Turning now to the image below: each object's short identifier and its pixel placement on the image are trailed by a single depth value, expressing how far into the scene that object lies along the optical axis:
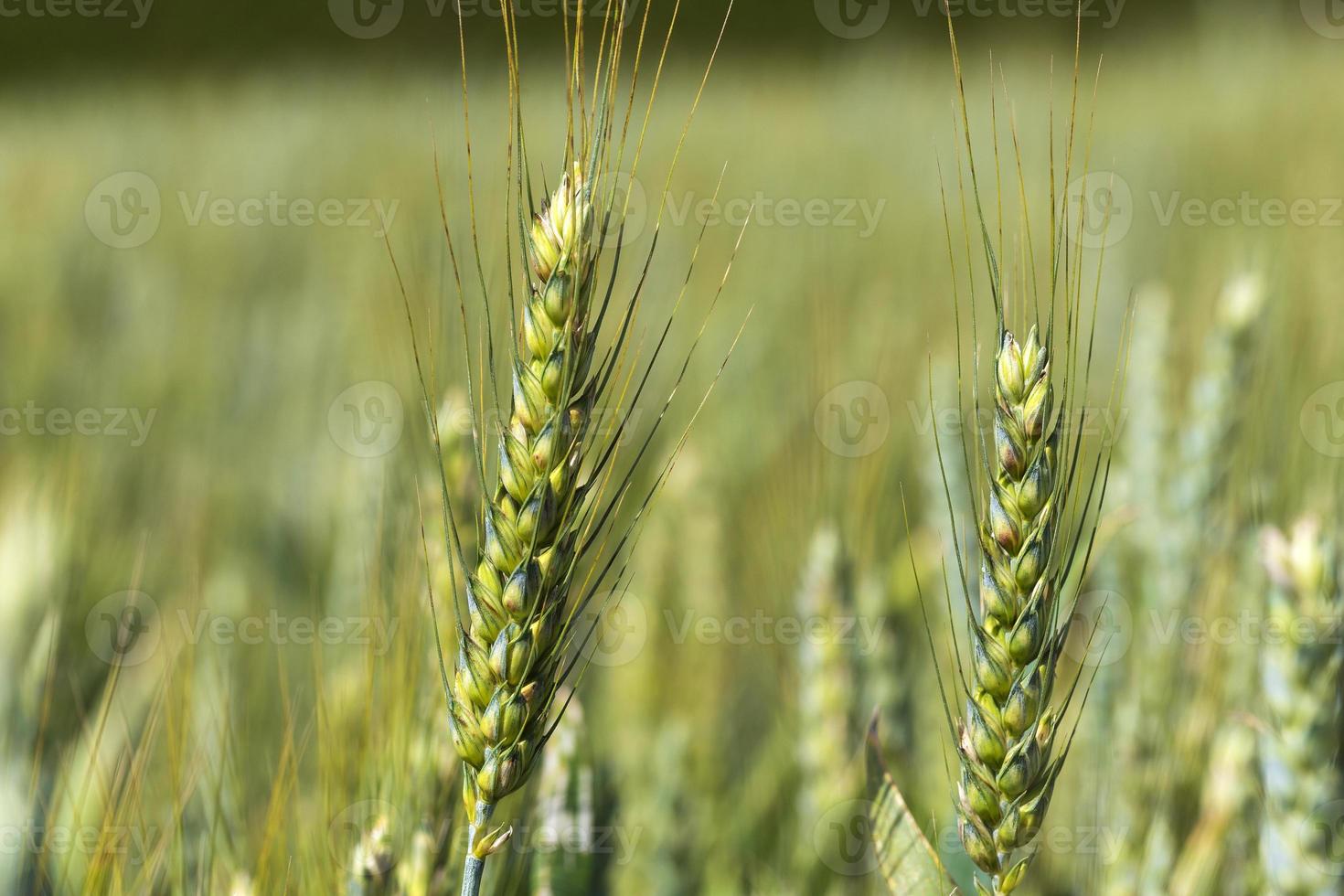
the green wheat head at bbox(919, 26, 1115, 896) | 0.94
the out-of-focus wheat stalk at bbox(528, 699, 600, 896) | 1.02
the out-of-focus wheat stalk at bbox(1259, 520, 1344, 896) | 1.02
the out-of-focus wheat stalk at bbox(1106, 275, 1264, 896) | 1.17
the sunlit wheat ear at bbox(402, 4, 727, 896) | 0.94
